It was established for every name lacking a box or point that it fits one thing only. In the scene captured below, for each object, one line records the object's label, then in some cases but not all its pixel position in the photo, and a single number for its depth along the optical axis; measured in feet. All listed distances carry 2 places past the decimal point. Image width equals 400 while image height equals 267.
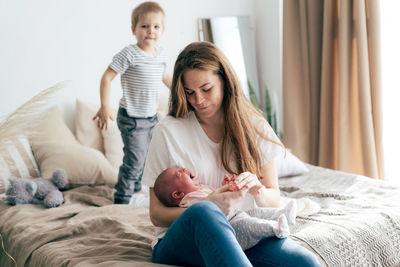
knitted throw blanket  5.50
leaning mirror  11.96
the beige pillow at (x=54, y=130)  9.25
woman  5.40
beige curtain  9.90
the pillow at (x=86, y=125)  10.01
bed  5.61
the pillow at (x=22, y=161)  8.63
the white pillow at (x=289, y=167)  8.77
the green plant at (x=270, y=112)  12.89
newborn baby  5.22
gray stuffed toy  7.73
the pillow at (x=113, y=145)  9.85
